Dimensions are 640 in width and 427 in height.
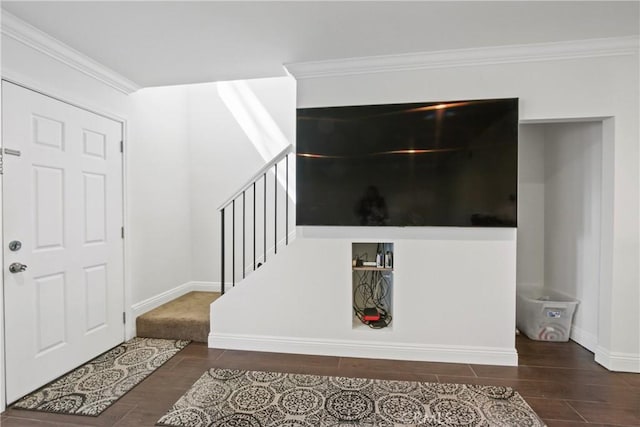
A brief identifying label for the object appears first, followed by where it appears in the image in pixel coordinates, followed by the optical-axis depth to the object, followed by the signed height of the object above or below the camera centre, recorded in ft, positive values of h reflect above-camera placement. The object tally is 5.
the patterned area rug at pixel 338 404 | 6.37 -4.15
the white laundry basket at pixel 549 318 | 10.04 -3.41
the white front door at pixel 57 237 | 6.92 -0.68
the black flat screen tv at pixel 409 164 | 8.51 +1.23
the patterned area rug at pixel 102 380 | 6.90 -4.15
